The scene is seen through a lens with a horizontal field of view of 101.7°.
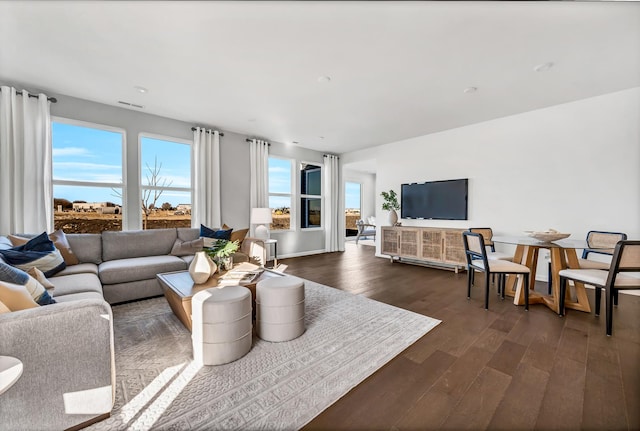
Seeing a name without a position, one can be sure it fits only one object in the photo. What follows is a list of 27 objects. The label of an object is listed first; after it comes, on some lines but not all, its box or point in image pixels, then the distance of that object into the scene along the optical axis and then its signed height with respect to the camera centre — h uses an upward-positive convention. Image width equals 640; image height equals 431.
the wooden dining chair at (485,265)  2.81 -0.61
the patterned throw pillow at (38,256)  2.27 -0.42
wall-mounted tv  4.82 +0.22
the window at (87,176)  3.67 +0.50
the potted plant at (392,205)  5.62 +0.13
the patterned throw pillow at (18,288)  1.27 -0.41
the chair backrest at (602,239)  2.99 -0.34
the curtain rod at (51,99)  3.34 +1.47
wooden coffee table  2.09 -0.68
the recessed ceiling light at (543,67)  2.70 +1.52
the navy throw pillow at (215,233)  3.93 -0.35
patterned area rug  1.38 -1.09
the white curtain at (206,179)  4.65 +0.58
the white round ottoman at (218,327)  1.79 -0.82
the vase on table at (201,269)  2.36 -0.53
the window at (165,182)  4.30 +0.49
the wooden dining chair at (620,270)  2.20 -0.51
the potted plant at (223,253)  2.67 -0.44
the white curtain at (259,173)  5.37 +0.78
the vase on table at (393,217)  5.62 -0.13
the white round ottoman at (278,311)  2.12 -0.82
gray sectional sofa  1.15 -0.74
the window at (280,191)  6.00 +0.45
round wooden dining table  2.74 -0.60
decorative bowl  2.80 -0.27
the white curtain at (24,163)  3.19 +0.60
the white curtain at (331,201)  6.84 +0.26
